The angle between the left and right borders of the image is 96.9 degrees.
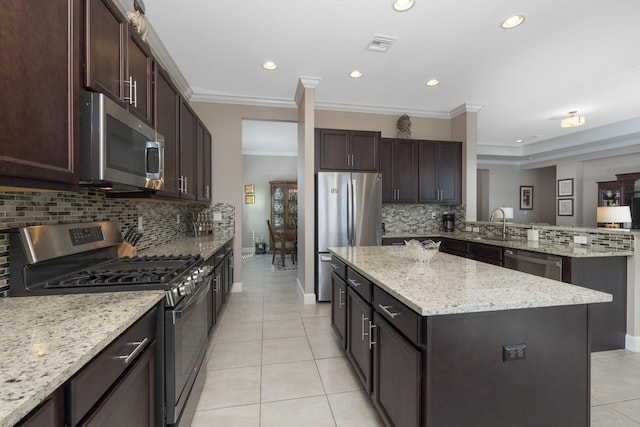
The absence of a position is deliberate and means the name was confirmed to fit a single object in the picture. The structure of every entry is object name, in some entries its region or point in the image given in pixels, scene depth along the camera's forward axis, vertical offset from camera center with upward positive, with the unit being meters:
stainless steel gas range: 1.25 -0.33
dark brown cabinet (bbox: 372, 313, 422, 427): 1.17 -0.77
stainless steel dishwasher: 2.52 -0.49
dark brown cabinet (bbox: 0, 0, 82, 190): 0.85 +0.40
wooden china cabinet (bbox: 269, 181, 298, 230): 7.63 +0.26
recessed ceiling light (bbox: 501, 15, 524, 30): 2.41 +1.66
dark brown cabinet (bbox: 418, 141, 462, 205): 4.54 +0.65
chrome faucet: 3.69 -0.21
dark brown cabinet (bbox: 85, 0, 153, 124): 1.25 +0.81
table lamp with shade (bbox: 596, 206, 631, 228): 3.79 -0.04
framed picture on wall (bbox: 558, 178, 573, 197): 7.34 +0.66
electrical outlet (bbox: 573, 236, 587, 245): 2.77 -0.27
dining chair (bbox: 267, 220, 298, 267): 6.18 -0.75
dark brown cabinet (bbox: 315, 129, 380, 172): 3.94 +0.88
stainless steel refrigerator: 3.69 -0.03
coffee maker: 4.71 -0.16
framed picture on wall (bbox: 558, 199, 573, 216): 7.38 +0.14
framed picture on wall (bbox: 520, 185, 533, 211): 8.73 +0.47
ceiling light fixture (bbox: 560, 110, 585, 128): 4.50 +1.45
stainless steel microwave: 1.19 +0.32
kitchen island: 1.12 -0.59
